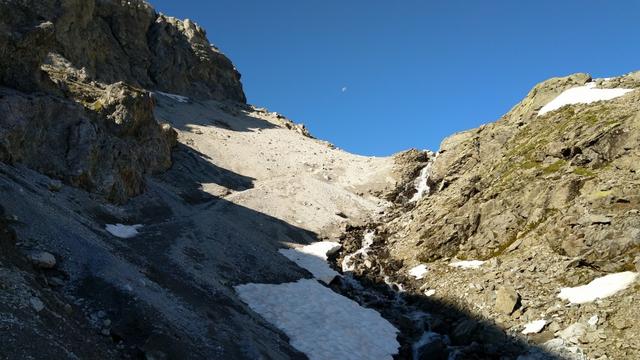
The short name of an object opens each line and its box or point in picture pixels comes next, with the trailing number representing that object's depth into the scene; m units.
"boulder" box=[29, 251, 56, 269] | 20.39
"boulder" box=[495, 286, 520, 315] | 29.11
